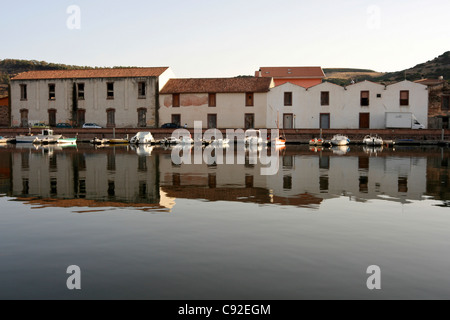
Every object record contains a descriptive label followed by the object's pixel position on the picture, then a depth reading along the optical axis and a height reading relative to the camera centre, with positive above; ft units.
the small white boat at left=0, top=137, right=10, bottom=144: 200.98 +1.69
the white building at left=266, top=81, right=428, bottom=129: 193.77 +16.07
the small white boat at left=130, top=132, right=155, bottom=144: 192.13 +2.23
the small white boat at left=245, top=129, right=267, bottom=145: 184.85 +2.42
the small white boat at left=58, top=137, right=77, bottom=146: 197.98 +1.15
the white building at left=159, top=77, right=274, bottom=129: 207.21 +17.64
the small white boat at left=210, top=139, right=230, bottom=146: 183.61 +0.49
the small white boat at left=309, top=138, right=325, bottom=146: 179.51 +0.37
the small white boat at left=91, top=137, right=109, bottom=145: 194.39 +1.09
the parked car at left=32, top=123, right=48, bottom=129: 215.10 +8.17
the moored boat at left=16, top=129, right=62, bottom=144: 197.06 +2.50
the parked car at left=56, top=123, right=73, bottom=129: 218.18 +8.21
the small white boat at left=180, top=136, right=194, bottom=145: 187.42 +1.33
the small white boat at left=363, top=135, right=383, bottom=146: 176.38 +0.65
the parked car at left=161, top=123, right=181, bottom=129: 206.81 +7.57
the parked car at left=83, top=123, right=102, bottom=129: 213.87 +7.98
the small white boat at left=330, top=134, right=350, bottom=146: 178.36 +1.07
